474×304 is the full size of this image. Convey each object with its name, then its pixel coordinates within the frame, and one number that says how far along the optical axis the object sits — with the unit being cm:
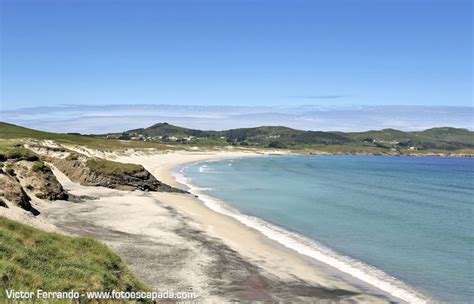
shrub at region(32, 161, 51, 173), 3434
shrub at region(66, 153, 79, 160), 5005
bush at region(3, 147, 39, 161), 3494
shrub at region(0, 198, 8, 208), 2125
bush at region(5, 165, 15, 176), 3208
